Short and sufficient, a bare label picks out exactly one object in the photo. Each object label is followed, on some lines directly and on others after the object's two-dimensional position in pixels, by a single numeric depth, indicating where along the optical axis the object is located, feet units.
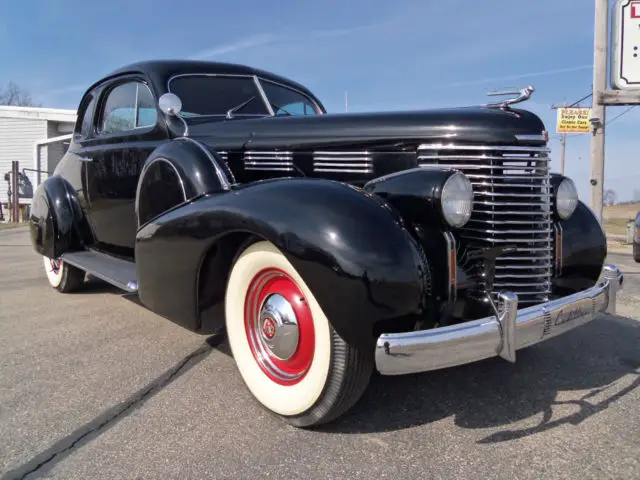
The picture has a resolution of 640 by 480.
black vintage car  7.02
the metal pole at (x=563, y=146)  92.40
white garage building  65.41
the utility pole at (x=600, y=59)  29.45
